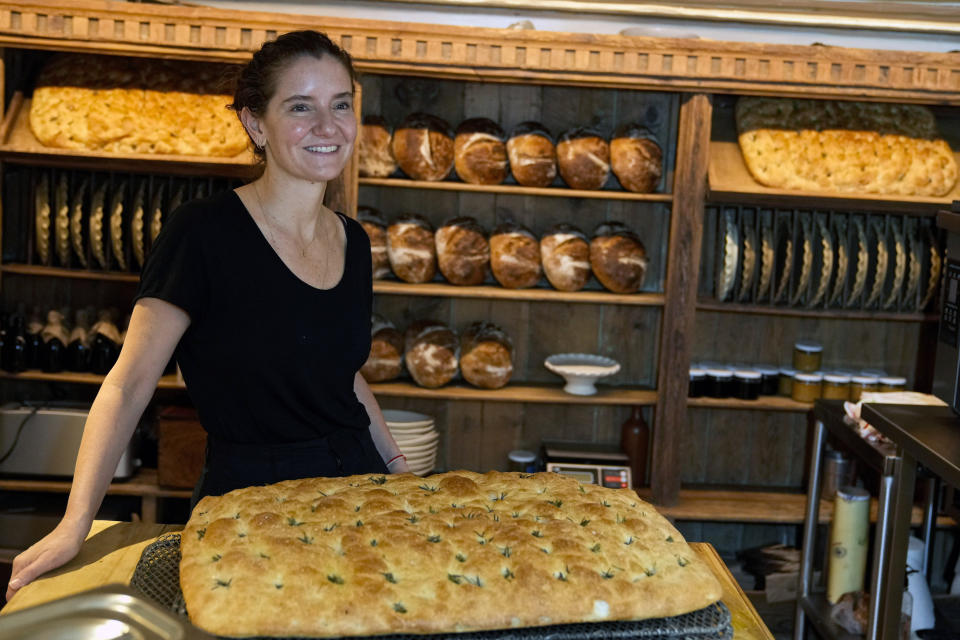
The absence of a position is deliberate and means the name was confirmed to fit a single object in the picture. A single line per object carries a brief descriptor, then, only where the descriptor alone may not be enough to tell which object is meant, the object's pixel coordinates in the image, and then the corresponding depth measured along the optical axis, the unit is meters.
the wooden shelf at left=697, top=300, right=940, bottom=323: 3.39
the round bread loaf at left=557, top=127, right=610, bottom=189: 3.35
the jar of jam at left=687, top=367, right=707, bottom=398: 3.51
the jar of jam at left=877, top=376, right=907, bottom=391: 3.53
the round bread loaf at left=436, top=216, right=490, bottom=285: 3.37
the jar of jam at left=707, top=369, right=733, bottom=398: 3.51
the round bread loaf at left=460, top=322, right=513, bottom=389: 3.43
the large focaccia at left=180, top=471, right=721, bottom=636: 1.08
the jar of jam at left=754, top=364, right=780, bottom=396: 3.59
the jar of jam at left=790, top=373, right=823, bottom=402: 3.51
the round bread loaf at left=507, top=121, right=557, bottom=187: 3.35
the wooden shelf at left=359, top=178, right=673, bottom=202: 3.29
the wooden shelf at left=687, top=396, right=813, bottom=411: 3.47
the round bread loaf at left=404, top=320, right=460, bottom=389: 3.39
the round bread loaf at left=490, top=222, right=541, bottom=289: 3.39
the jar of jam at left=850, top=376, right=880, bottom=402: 3.51
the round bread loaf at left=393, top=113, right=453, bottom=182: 3.29
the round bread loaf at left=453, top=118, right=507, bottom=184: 3.34
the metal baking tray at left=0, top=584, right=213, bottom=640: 0.90
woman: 1.64
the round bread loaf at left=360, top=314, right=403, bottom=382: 3.38
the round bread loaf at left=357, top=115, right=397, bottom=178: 3.31
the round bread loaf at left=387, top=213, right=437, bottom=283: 3.35
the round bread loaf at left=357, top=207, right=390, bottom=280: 3.36
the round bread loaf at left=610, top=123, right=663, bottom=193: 3.34
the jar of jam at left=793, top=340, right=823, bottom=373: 3.60
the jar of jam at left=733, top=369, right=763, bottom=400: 3.50
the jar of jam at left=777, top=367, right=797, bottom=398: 3.61
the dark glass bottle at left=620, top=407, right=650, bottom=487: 3.59
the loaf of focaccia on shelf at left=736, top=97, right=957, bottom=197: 3.30
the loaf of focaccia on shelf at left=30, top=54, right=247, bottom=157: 3.19
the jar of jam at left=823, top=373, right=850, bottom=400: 3.51
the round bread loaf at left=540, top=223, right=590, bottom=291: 3.38
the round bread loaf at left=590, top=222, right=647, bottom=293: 3.38
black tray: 1.12
